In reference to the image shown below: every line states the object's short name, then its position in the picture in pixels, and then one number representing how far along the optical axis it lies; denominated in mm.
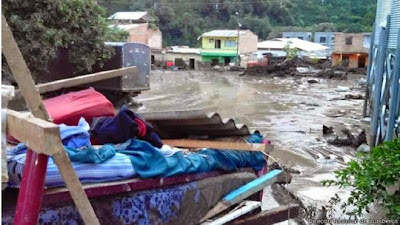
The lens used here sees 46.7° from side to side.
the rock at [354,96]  24922
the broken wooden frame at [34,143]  1732
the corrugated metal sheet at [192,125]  4203
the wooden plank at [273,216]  4273
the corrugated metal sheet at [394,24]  8281
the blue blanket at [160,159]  3434
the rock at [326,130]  15109
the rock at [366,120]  16397
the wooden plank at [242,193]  4078
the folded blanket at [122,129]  3953
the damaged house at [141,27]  50000
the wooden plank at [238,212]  3980
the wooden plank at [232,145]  4262
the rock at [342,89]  28978
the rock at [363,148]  11441
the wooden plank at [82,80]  4000
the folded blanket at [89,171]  3154
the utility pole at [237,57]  49212
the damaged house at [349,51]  43188
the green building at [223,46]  50594
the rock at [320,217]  6945
